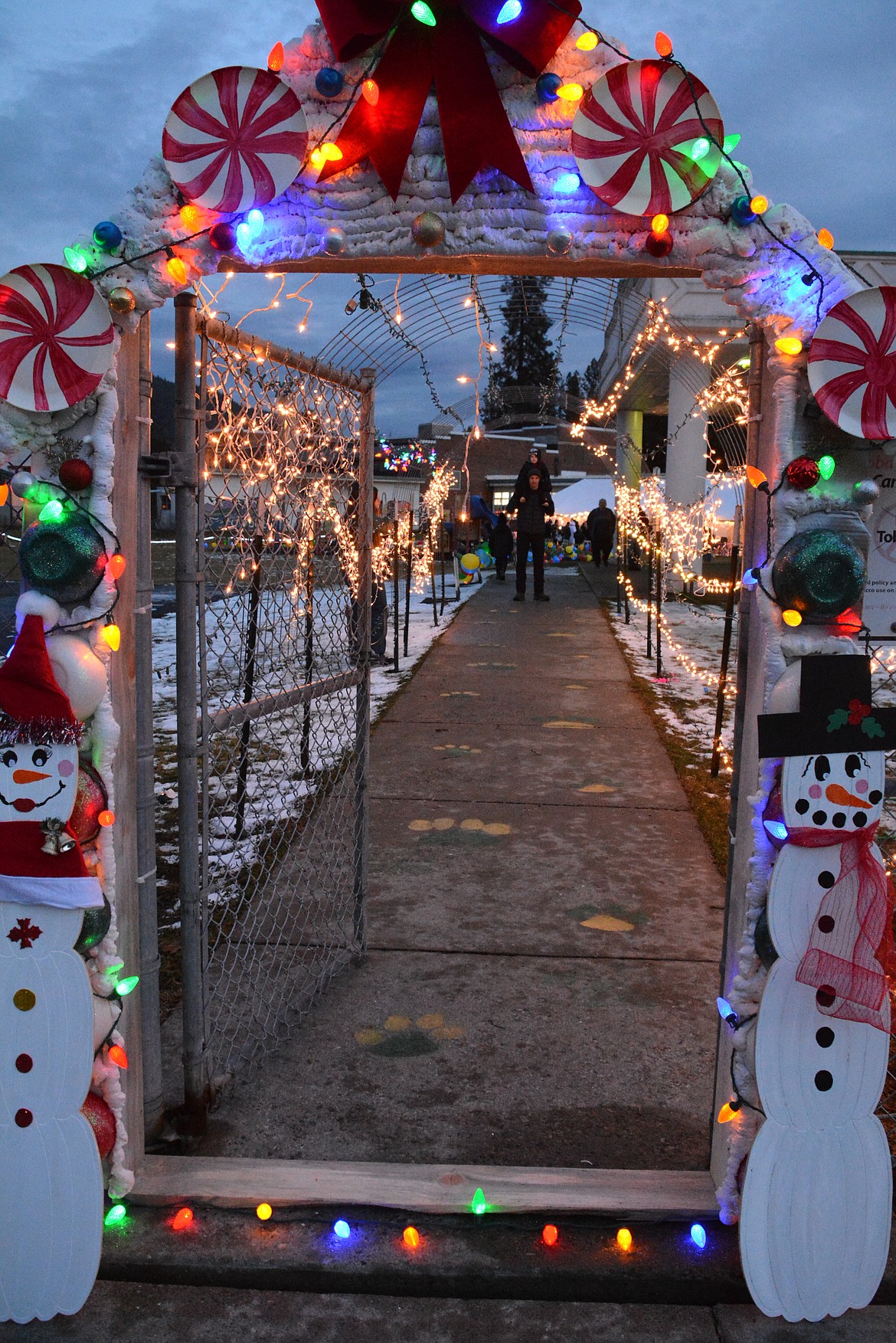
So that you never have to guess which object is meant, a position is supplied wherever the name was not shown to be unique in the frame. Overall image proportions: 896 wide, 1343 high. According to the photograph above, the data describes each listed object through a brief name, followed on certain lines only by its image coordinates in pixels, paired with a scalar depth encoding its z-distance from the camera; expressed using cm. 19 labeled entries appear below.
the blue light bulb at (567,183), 208
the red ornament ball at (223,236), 212
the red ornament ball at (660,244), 206
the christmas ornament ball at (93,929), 209
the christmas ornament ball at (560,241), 209
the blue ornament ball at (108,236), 208
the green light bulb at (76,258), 210
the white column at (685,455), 1520
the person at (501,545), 1983
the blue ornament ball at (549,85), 204
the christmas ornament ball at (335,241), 217
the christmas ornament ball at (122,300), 210
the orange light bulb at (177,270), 215
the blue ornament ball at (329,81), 207
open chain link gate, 251
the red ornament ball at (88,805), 208
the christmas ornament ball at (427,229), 212
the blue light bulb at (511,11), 195
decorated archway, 198
